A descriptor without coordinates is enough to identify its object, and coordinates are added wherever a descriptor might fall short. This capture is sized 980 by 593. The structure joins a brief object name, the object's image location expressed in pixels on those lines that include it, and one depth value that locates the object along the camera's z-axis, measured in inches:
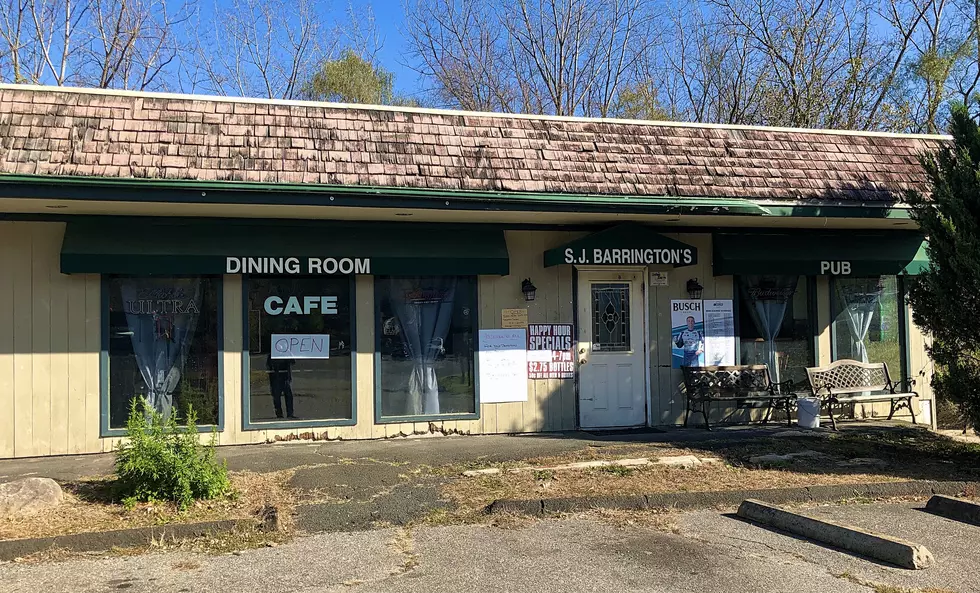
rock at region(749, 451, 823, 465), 332.2
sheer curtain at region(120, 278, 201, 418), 371.9
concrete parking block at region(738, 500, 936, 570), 206.4
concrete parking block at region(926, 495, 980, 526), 252.6
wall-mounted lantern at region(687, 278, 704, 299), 430.0
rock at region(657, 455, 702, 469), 324.8
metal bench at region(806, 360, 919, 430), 428.1
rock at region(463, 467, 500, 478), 311.7
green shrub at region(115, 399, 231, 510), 255.0
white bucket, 417.7
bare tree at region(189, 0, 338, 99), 999.6
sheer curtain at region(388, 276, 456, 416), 400.8
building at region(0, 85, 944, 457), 354.6
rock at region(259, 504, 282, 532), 241.3
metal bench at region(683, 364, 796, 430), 417.1
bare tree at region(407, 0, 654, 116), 999.6
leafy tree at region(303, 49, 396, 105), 1014.4
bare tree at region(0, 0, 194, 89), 820.0
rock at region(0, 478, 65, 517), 243.6
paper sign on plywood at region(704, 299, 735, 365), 435.5
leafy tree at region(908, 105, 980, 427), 311.7
